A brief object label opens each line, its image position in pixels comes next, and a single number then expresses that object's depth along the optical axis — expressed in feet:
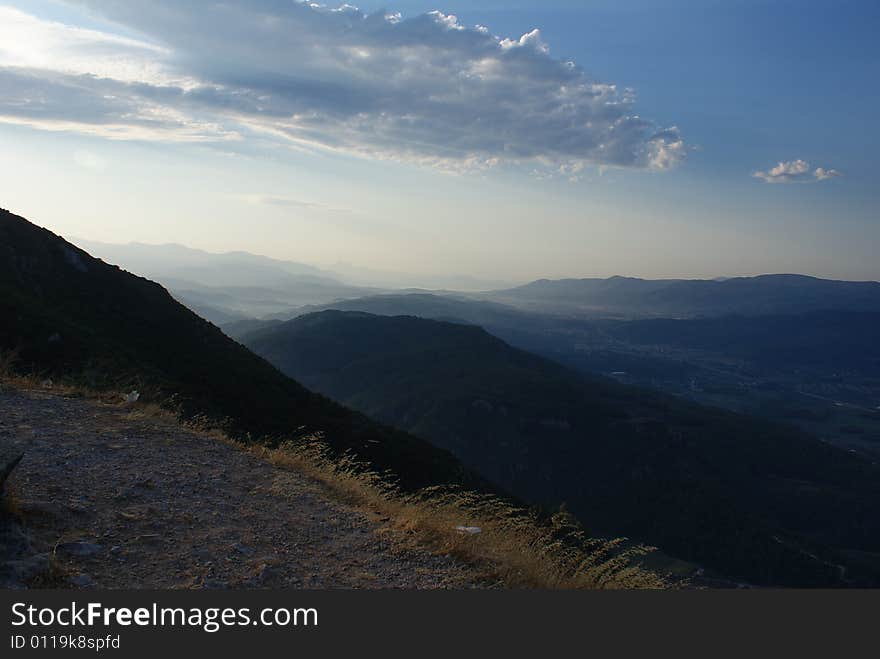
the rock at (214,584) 18.80
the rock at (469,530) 27.89
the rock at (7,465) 19.00
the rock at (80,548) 19.19
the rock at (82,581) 17.34
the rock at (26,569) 16.62
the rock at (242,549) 21.90
